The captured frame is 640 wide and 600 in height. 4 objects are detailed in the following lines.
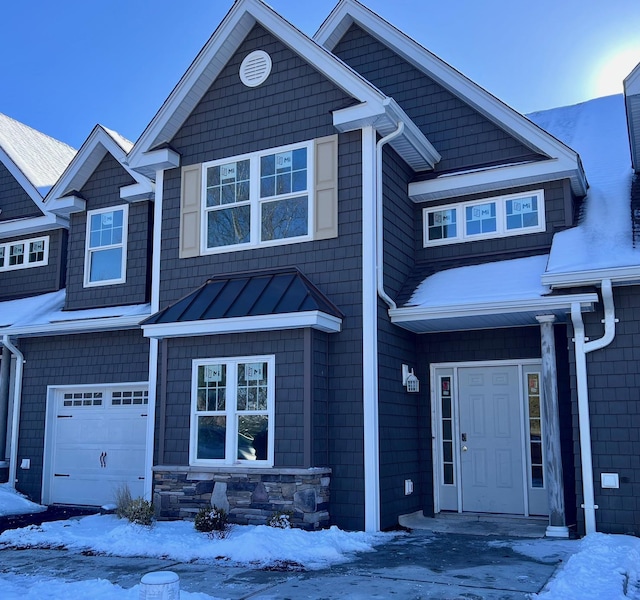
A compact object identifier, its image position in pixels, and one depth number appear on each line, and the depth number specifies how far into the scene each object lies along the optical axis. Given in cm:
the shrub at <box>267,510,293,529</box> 916
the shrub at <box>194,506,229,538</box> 915
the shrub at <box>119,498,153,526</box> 969
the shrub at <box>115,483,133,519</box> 1029
